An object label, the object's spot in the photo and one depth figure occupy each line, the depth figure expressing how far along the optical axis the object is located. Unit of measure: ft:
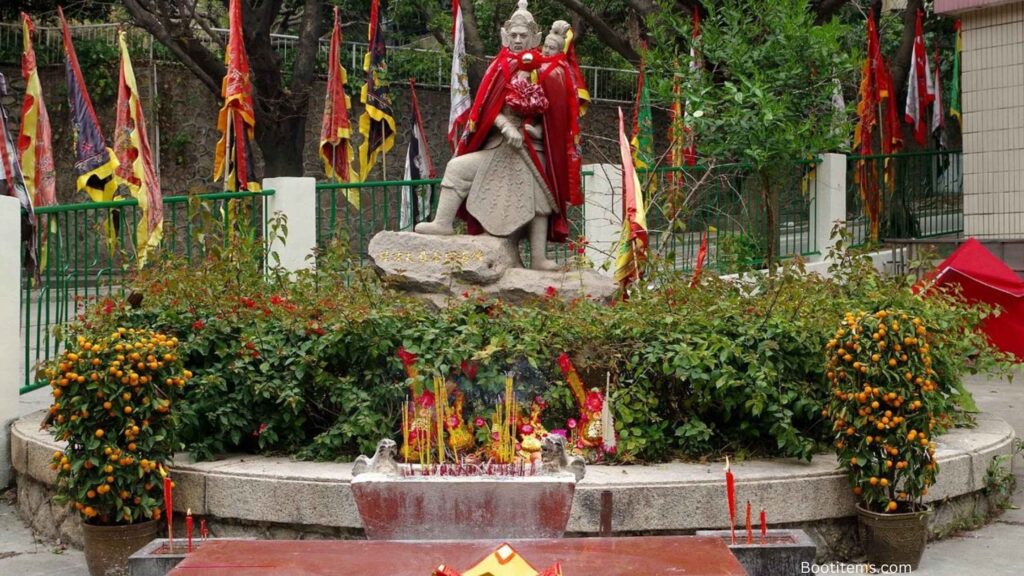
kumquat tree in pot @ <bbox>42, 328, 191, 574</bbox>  18.03
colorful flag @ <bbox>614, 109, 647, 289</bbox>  27.73
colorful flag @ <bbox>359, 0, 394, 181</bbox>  49.52
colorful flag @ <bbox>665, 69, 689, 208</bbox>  36.78
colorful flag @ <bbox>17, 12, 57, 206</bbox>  43.65
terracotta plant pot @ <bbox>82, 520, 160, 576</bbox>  18.17
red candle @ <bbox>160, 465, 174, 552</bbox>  13.56
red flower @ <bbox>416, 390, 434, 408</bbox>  20.26
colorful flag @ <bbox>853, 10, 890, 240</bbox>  53.98
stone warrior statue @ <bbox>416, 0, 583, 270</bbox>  25.99
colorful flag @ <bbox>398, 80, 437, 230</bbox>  49.67
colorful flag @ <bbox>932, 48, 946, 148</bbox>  59.00
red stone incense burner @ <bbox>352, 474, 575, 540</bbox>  14.26
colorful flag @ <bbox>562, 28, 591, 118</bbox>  26.99
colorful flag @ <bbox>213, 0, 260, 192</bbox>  43.37
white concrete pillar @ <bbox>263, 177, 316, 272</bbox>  32.07
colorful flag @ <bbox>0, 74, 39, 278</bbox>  25.80
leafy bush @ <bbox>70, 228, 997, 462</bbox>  20.16
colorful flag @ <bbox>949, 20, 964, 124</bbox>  58.15
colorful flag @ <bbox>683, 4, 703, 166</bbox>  41.94
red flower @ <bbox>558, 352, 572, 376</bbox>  20.81
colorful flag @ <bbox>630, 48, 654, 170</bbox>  43.11
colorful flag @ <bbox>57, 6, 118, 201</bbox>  41.45
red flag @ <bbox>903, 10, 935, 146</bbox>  55.57
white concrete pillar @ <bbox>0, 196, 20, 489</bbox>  22.54
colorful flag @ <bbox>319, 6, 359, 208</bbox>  49.67
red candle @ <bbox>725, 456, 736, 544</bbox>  14.06
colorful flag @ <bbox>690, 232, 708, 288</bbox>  25.43
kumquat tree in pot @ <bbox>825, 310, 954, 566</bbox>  18.11
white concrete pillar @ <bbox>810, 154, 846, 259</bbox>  43.37
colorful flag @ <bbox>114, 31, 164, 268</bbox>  39.79
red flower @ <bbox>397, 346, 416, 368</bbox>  20.54
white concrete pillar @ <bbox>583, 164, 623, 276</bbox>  36.50
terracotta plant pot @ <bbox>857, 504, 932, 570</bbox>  18.33
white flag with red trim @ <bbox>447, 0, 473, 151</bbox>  48.11
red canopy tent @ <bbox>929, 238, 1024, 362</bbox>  31.83
